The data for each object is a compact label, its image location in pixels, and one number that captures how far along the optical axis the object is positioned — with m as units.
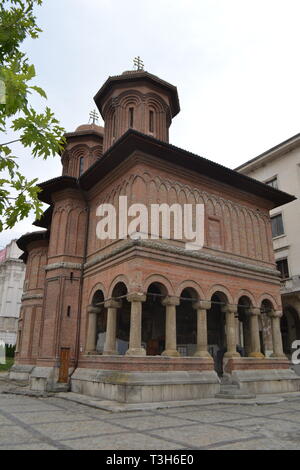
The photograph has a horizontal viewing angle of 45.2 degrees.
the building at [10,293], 58.16
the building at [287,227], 23.06
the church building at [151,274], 13.29
